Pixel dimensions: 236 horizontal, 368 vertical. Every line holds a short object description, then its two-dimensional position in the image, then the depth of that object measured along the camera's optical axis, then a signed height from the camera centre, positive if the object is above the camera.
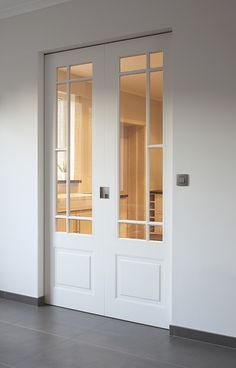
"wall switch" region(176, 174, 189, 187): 3.55 -0.02
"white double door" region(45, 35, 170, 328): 3.83 -0.03
